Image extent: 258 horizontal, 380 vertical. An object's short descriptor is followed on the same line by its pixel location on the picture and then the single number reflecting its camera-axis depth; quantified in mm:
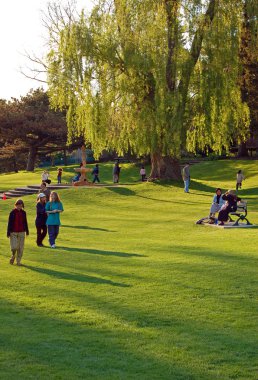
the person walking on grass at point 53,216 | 19344
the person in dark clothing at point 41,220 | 19844
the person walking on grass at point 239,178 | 42062
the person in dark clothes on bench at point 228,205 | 23031
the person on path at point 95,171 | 48347
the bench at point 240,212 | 23625
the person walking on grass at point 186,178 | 38756
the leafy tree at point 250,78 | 51438
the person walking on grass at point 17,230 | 16125
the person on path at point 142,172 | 47500
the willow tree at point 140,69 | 39594
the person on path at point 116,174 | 48188
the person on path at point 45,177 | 42038
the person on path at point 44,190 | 27166
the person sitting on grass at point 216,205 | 24281
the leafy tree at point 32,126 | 69875
